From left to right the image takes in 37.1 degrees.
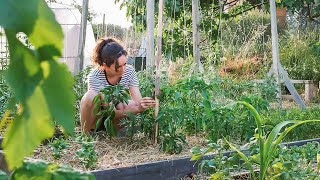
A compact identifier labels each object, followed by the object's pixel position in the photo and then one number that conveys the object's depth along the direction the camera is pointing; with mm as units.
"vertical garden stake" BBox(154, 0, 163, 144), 3088
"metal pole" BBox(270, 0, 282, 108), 5807
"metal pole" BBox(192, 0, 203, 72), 5467
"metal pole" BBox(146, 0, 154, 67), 4445
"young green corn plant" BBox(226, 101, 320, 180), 2136
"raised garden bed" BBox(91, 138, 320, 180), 2491
